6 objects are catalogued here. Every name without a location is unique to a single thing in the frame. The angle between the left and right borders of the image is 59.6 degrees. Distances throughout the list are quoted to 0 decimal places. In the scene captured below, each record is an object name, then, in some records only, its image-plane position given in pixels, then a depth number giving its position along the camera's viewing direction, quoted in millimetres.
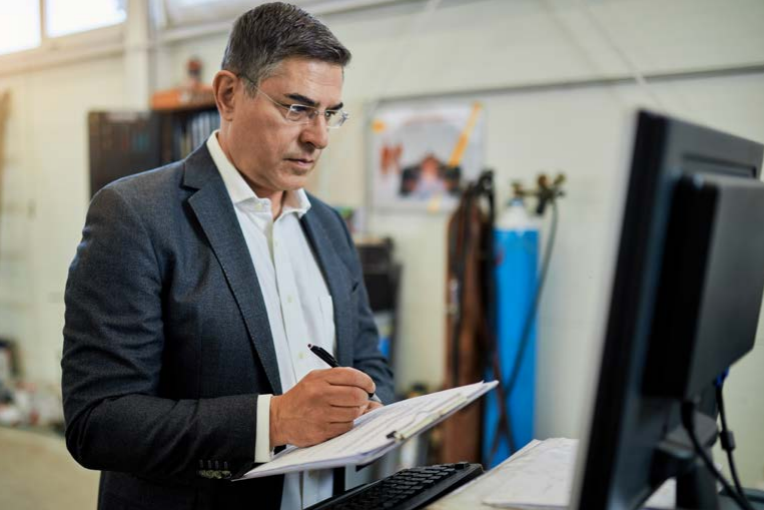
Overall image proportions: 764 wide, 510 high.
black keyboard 829
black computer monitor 549
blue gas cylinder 2852
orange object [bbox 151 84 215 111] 3566
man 999
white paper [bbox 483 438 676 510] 787
